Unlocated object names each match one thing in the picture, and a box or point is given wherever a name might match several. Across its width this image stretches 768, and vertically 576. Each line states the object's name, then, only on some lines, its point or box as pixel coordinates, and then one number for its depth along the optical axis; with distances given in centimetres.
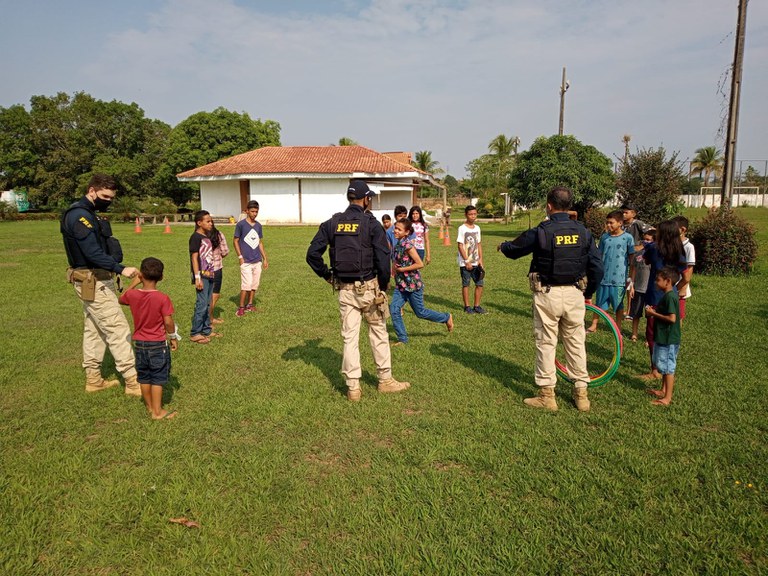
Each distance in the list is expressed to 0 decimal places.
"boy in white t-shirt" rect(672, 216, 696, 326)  561
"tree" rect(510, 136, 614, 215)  2267
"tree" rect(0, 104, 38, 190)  4844
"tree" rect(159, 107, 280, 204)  4228
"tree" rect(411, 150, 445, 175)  6091
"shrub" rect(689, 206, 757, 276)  1207
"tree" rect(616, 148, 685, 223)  1727
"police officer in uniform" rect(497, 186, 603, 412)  446
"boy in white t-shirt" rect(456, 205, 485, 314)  849
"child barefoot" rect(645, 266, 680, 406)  477
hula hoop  480
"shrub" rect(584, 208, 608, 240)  1964
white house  3234
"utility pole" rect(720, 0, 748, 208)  1391
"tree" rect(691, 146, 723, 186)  6431
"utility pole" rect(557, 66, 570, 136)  2686
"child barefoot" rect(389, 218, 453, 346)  671
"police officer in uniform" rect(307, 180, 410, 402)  476
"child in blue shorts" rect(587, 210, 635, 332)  689
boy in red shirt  439
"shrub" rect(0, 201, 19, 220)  3603
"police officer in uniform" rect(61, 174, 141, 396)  468
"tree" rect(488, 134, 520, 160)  5822
